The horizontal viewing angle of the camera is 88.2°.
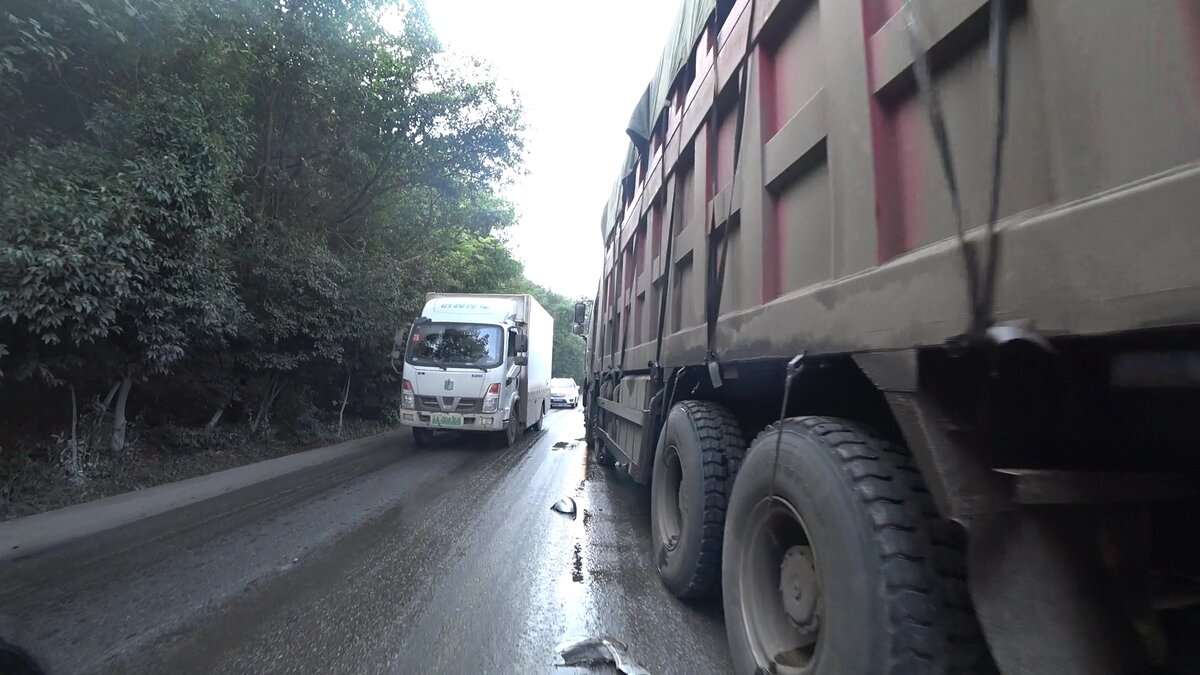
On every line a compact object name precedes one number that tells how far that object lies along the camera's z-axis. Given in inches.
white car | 1170.6
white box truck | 445.1
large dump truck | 49.6
